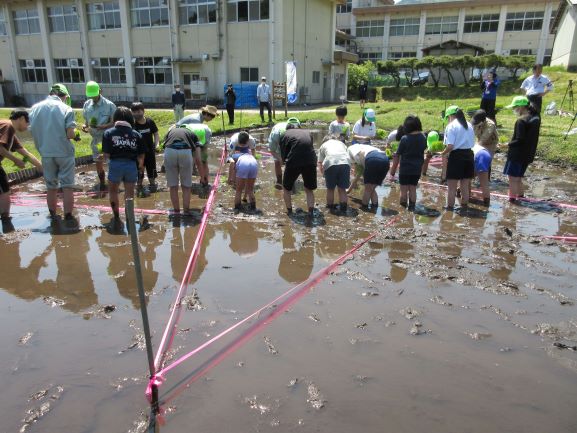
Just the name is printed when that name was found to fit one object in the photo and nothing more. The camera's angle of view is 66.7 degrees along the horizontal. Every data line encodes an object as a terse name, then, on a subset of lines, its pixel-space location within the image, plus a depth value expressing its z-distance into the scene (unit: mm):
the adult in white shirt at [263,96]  18594
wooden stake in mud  2723
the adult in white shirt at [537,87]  10914
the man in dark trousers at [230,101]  17500
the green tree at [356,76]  37062
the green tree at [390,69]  35906
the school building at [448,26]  40531
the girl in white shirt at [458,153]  6898
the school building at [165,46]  27391
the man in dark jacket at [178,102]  18000
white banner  19792
